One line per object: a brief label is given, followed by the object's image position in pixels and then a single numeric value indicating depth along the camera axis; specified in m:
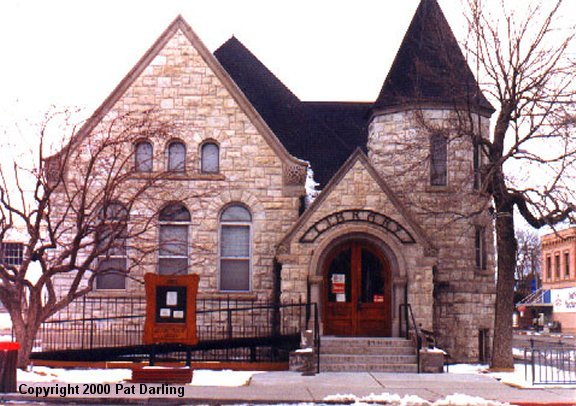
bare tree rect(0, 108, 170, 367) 17.81
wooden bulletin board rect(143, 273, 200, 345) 17.12
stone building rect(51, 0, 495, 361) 22.31
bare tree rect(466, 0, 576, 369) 19.33
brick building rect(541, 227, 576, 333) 60.81
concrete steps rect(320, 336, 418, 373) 19.33
